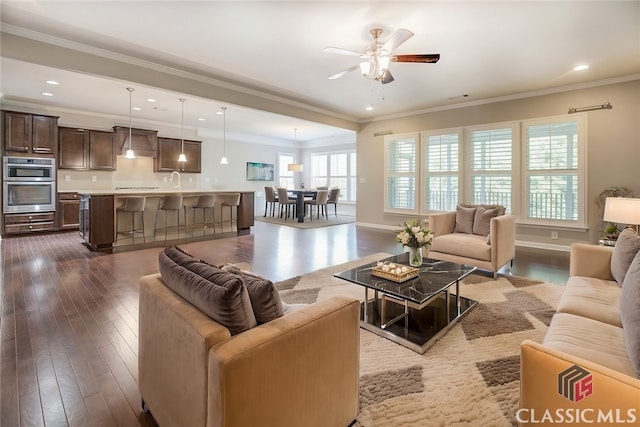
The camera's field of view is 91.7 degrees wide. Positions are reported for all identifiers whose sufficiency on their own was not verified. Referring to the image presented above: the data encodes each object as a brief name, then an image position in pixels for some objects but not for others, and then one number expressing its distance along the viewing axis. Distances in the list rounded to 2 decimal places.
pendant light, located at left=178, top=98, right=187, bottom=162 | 6.23
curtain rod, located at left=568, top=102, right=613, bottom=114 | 4.85
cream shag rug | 1.58
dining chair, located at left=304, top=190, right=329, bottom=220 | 9.09
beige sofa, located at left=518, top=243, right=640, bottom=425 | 0.99
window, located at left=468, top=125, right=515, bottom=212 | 5.79
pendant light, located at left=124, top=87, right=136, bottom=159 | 5.50
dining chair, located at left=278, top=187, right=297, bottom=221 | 9.19
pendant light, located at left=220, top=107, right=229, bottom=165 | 7.53
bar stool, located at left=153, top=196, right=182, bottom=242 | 5.91
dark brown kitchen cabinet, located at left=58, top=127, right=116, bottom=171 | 7.01
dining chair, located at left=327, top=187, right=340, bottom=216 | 10.01
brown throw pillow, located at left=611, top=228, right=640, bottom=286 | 2.01
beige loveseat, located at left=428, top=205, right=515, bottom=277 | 3.64
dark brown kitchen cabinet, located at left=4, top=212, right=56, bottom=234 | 6.29
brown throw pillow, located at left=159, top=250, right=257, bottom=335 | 1.12
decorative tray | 2.48
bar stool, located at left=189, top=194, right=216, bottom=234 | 6.41
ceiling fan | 3.14
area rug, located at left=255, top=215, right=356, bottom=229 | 8.20
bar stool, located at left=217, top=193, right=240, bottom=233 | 6.85
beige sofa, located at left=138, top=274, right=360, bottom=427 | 1.01
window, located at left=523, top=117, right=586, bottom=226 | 5.09
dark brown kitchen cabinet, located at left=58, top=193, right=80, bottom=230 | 6.92
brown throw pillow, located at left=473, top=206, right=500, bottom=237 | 4.14
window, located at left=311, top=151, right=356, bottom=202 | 10.98
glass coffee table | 2.27
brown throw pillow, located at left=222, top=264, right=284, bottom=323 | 1.24
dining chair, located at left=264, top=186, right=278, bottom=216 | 9.74
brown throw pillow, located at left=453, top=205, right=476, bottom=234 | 4.34
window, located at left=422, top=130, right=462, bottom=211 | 6.48
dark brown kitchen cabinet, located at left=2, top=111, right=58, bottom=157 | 6.18
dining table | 8.84
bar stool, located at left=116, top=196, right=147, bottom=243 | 5.35
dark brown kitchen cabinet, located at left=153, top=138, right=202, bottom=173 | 8.45
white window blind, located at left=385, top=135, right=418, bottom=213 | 7.16
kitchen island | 5.10
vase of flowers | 2.78
